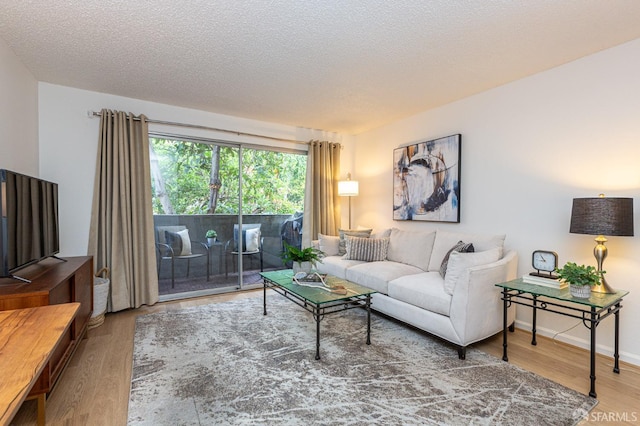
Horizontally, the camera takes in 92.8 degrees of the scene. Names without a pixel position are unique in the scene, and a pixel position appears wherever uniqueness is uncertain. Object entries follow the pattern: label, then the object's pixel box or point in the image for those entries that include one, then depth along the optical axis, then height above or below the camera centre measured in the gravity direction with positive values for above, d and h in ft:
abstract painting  11.41 +1.17
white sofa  7.63 -2.17
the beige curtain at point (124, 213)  10.78 -0.14
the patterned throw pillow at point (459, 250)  9.42 -1.27
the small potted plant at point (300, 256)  9.57 -1.48
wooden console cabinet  5.53 -1.73
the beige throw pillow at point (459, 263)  7.95 -1.44
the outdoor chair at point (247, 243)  13.85 -1.59
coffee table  7.75 -2.32
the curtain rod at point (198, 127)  10.84 +3.41
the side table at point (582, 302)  6.16 -1.99
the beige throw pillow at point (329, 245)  13.78 -1.64
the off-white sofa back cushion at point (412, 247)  11.43 -1.51
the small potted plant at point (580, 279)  6.52 -1.51
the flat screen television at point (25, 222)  6.06 -0.30
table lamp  6.68 -0.23
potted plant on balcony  13.29 -1.18
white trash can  9.50 -2.91
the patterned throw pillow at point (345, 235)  13.66 -1.17
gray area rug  5.50 -3.71
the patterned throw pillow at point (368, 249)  12.45 -1.65
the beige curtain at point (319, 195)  15.21 +0.71
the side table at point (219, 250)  13.43 -1.81
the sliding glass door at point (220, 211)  12.48 -0.09
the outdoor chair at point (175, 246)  12.38 -1.54
